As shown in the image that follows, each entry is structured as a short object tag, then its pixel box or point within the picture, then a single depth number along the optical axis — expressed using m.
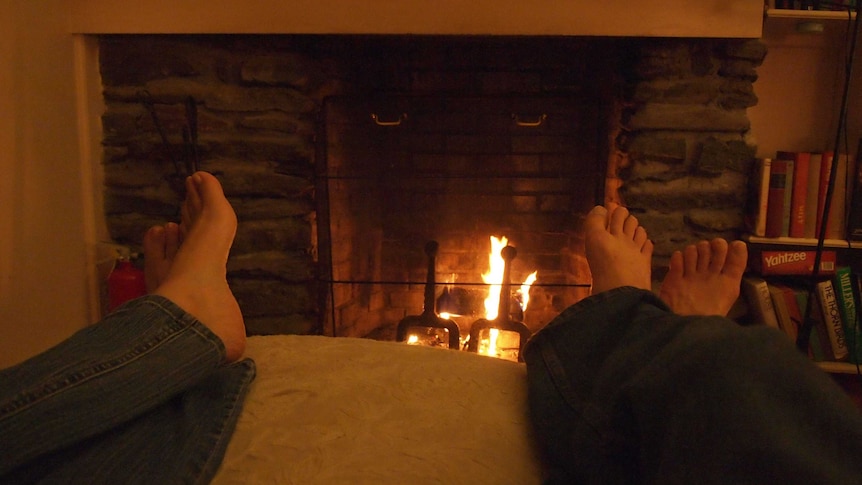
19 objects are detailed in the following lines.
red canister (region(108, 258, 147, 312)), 1.52
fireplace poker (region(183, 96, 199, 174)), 1.57
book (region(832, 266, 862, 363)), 1.53
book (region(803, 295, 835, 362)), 1.54
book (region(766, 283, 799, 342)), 1.53
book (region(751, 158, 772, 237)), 1.49
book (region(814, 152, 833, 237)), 1.50
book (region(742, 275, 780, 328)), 1.53
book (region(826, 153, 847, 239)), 1.51
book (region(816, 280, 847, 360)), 1.53
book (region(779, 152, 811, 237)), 1.50
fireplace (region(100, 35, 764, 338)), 1.54
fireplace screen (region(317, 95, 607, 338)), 1.79
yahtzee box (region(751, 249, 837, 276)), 1.55
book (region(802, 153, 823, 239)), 1.50
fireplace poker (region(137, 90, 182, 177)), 1.56
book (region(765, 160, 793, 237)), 1.49
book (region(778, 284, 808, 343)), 1.53
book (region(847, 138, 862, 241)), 1.50
